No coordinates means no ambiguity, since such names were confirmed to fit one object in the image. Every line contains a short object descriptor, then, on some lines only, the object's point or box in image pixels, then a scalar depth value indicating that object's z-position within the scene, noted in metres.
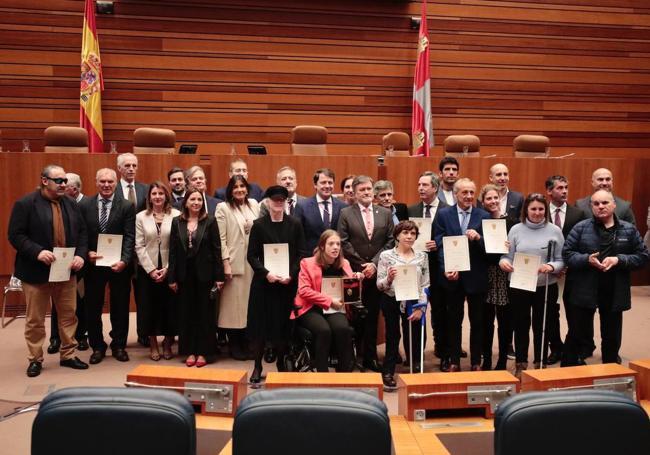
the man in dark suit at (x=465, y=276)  4.58
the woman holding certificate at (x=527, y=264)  4.39
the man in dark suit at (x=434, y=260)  4.84
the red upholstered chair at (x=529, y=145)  7.86
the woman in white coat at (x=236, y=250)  5.05
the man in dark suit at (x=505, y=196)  5.32
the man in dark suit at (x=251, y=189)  5.52
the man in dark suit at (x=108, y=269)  5.10
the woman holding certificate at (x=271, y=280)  4.57
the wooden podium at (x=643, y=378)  2.63
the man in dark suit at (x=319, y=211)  5.16
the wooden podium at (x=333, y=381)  2.32
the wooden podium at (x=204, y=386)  2.38
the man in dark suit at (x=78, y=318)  5.36
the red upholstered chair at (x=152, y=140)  6.99
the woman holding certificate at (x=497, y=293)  4.66
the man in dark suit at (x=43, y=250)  4.60
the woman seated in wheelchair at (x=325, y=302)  4.29
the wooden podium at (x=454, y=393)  2.39
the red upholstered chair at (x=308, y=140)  7.59
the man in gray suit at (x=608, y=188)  5.35
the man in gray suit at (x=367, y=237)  4.74
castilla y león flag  8.83
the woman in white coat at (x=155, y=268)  5.09
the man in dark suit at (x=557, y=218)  5.04
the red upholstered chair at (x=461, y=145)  7.61
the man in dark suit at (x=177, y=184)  5.50
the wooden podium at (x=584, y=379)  2.46
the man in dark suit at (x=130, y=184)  5.68
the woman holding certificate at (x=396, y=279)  4.29
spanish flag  7.97
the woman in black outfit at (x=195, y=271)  4.93
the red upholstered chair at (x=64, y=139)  6.91
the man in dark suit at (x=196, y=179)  5.11
